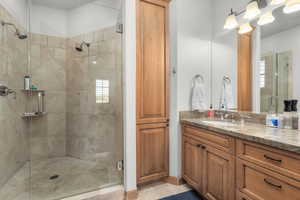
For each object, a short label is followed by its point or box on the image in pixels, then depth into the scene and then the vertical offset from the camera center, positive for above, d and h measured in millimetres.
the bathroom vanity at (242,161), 970 -514
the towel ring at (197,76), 2216 +300
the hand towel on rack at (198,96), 2133 +8
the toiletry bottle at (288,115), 1426 -172
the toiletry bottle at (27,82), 2412 +240
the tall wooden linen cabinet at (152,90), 1941 +92
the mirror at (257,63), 1525 +404
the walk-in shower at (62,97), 2029 +5
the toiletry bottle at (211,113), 2326 -240
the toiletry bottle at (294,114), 1406 -160
